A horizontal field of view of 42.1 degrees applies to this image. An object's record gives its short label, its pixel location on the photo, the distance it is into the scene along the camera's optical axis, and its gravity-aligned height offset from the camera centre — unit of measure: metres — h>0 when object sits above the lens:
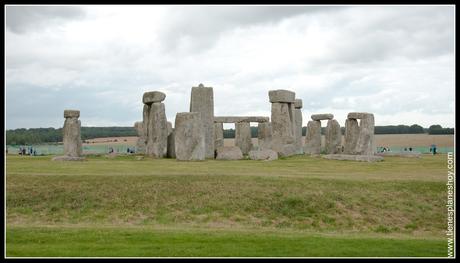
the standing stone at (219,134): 40.03 +0.83
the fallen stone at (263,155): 31.30 -0.45
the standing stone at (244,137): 39.12 +0.61
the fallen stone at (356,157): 30.08 -0.56
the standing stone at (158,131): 31.48 +0.81
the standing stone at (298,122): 42.19 +1.74
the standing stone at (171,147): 31.30 -0.04
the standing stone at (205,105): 32.56 +2.25
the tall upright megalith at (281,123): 34.41 +1.37
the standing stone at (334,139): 39.09 +0.49
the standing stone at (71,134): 32.00 +0.65
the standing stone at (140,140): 38.39 +0.41
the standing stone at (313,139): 41.56 +0.52
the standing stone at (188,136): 29.09 +0.50
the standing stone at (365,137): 32.53 +0.52
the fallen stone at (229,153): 31.44 -0.36
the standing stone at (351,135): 34.19 +0.66
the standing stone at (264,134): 36.56 +0.79
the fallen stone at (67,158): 29.09 -0.59
